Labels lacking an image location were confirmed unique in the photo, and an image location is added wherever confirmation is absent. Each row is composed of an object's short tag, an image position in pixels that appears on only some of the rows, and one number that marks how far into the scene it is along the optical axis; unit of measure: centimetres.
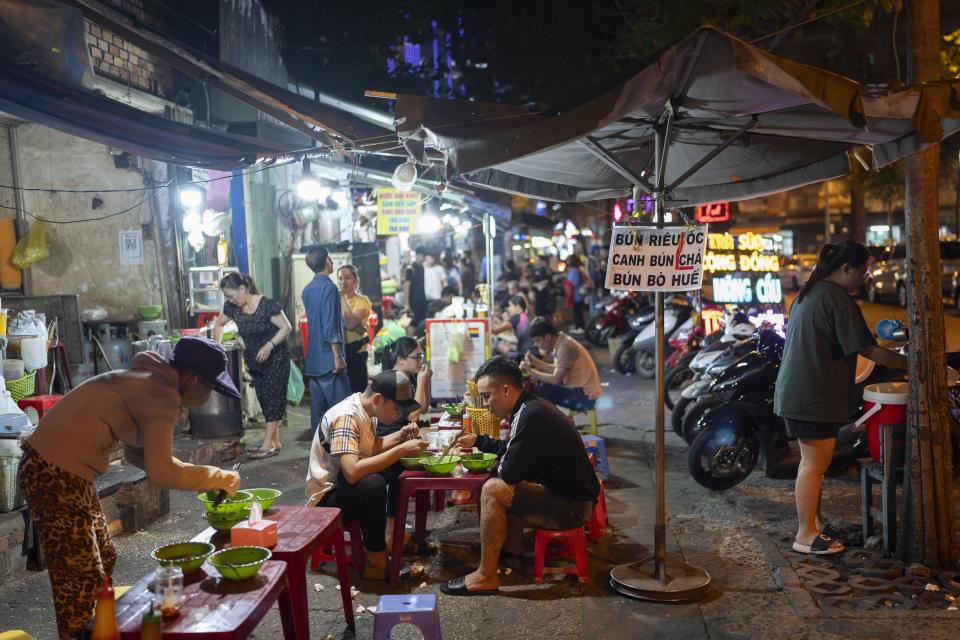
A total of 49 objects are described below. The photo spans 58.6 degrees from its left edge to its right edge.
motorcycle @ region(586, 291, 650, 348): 1755
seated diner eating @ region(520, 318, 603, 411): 901
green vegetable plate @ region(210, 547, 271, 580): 360
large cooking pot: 945
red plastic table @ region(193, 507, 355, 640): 417
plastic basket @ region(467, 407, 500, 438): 702
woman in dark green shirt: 604
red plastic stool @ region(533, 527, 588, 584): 570
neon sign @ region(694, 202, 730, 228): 1691
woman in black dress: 943
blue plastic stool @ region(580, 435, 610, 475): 808
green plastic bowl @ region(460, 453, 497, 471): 592
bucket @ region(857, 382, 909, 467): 584
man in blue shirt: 954
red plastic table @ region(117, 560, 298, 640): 321
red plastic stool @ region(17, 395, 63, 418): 707
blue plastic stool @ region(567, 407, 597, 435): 928
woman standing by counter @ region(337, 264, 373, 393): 1078
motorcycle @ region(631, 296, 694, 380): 1459
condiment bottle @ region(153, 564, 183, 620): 330
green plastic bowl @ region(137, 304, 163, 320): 1009
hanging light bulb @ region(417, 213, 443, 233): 1876
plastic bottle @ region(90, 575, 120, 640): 306
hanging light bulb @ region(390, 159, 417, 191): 1148
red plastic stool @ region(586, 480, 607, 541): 675
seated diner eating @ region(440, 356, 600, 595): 554
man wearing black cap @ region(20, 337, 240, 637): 385
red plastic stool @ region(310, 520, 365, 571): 586
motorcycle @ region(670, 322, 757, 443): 877
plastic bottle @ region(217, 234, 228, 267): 1201
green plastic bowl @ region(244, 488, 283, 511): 477
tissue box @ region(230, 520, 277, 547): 409
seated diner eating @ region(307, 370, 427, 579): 552
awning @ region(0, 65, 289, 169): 623
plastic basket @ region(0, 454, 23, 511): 603
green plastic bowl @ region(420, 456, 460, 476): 589
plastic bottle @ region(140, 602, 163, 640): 303
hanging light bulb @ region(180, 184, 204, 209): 1062
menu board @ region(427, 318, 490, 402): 1082
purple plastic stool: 427
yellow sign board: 1647
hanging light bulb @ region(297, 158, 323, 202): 1194
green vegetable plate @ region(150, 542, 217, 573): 375
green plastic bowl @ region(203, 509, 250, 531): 448
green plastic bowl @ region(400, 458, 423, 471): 596
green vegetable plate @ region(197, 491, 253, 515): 450
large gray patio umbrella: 455
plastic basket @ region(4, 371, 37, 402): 739
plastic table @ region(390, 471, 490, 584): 582
